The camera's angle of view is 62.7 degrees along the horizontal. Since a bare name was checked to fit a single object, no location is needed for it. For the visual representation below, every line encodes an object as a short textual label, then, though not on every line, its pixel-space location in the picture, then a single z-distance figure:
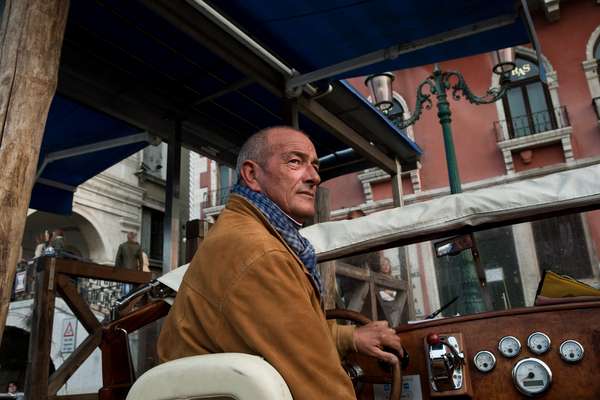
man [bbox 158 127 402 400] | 1.28
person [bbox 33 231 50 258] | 12.80
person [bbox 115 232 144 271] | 11.18
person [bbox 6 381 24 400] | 11.84
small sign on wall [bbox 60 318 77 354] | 13.05
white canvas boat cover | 2.27
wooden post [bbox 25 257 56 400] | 4.45
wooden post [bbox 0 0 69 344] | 2.45
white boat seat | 1.19
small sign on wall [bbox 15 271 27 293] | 13.42
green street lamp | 6.61
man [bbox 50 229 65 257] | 12.09
